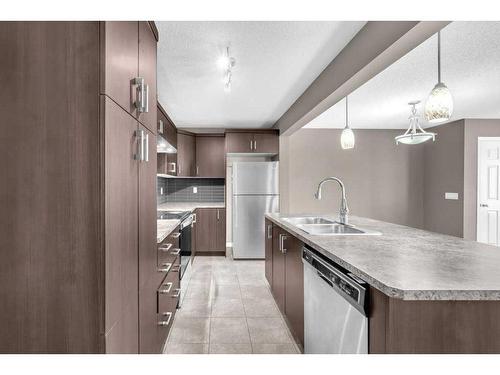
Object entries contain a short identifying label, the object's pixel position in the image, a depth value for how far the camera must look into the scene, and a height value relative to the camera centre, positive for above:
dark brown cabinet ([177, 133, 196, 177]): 5.05 +0.51
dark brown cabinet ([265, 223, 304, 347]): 2.08 -0.75
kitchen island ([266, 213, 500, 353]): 0.95 -0.38
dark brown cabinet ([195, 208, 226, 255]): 5.17 -0.77
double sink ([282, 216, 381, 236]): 2.20 -0.35
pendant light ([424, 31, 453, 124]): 1.82 +0.49
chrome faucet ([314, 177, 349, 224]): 2.59 -0.23
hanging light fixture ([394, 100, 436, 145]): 2.46 +0.39
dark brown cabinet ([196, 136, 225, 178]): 5.45 +0.52
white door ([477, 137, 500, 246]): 4.91 -0.07
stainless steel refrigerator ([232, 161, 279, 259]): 4.90 -0.27
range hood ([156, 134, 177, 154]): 3.52 +0.50
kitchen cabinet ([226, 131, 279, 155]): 5.16 +0.72
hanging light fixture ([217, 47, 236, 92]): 2.47 +1.03
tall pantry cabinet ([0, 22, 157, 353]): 0.98 -0.01
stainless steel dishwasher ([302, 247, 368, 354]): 1.17 -0.57
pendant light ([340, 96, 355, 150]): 3.16 +0.47
